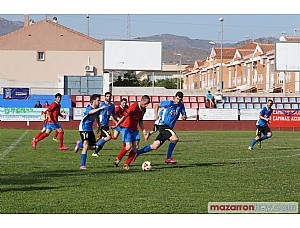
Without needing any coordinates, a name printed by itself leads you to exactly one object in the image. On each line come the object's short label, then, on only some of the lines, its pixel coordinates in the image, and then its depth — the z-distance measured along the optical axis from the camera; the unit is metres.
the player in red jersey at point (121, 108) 21.88
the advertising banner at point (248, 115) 49.75
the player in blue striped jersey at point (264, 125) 25.36
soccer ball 16.67
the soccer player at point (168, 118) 18.19
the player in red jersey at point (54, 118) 23.95
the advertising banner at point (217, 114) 49.56
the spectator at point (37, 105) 47.78
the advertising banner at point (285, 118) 49.03
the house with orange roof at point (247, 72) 78.47
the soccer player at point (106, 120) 21.30
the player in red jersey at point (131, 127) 17.05
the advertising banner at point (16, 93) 52.66
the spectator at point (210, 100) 53.44
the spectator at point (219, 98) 56.15
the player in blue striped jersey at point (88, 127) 16.95
